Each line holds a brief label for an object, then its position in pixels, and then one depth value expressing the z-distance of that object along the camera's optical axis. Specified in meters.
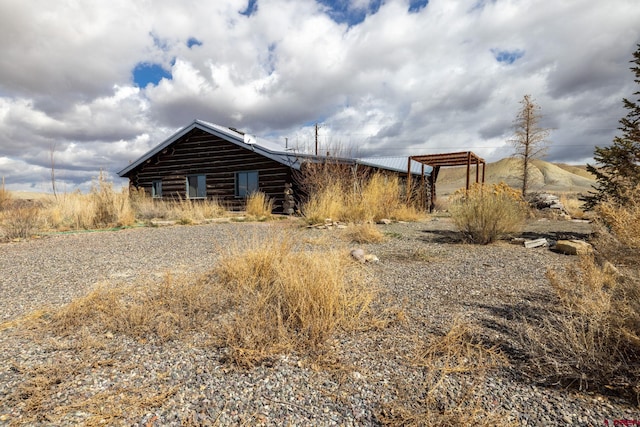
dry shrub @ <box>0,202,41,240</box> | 6.94
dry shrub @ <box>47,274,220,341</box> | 2.29
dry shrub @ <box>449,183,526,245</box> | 5.90
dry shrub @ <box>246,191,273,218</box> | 11.79
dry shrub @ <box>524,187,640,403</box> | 1.63
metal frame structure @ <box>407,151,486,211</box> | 11.83
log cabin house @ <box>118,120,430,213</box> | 12.94
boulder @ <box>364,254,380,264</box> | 4.42
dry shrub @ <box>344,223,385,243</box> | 6.06
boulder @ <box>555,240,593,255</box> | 4.92
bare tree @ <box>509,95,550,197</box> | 17.44
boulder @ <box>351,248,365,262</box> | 4.28
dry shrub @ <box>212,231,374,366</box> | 2.05
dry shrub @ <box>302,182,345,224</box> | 8.52
